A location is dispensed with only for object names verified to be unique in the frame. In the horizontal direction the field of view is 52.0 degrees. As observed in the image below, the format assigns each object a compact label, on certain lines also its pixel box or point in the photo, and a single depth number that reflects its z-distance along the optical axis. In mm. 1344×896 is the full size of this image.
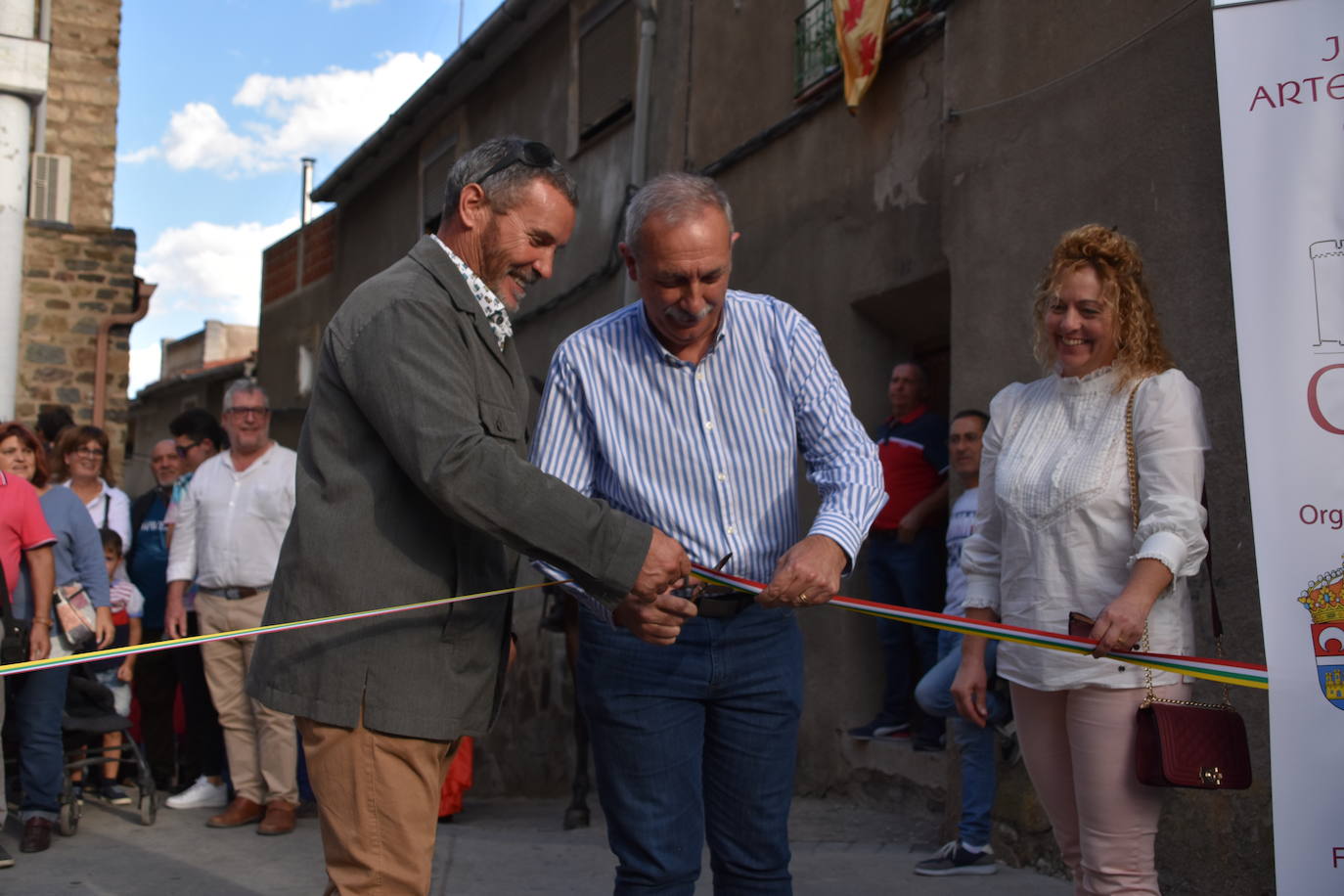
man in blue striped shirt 2961
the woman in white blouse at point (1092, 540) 3043
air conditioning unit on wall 15094
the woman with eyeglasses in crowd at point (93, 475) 7590
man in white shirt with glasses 6688
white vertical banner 3188
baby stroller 6809
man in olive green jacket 2543
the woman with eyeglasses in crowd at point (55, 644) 6203
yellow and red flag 7336
